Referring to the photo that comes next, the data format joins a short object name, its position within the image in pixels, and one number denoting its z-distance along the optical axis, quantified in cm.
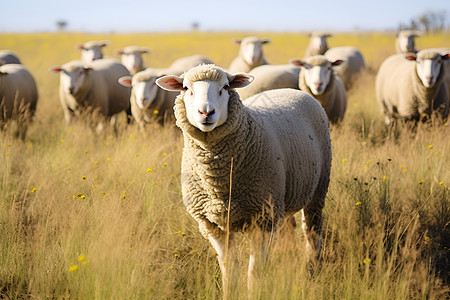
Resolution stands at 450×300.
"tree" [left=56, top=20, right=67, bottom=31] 5928
